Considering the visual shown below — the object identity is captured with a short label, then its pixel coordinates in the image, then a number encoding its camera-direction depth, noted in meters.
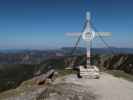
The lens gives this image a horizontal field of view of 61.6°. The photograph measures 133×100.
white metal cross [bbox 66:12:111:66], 12.05
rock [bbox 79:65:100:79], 11.64
